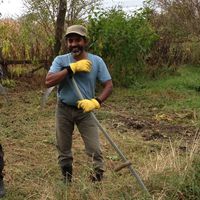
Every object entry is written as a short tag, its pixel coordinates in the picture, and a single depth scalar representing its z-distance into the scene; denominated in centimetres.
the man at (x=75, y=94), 454
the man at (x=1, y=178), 493
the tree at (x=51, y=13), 1315
